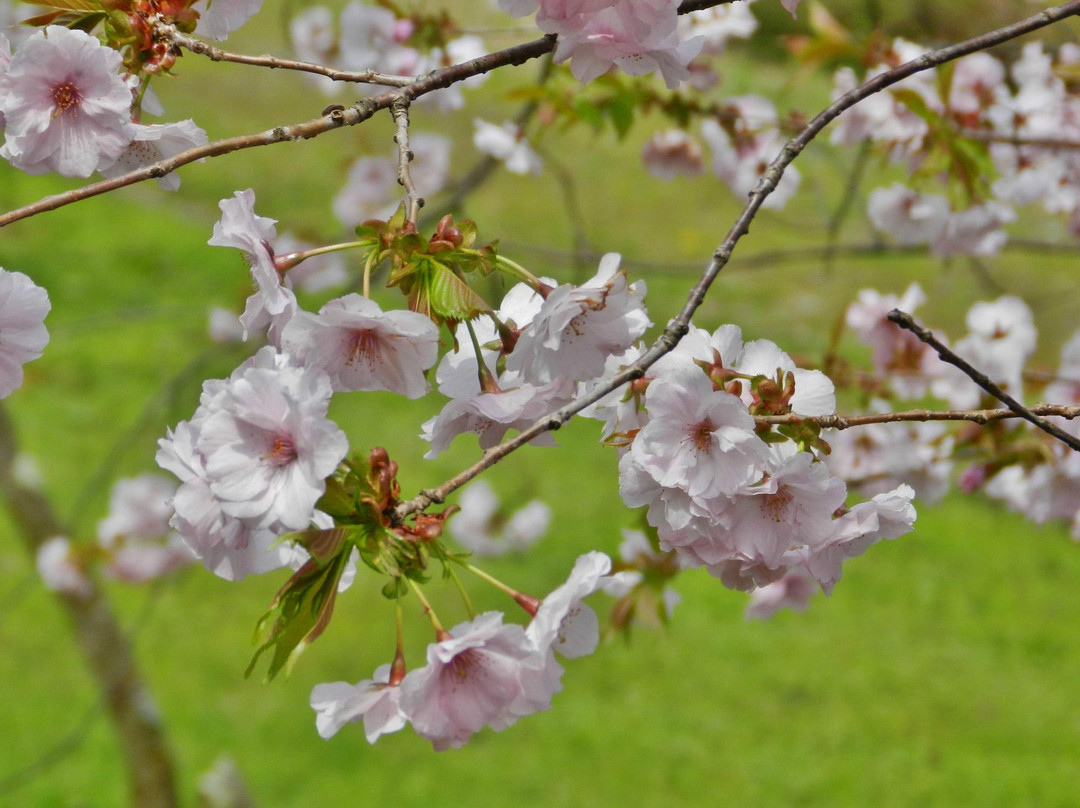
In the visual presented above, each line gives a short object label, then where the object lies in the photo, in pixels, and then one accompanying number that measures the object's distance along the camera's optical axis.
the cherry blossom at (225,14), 1.22
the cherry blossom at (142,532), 3.10
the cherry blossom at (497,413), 1.16
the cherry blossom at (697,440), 1.15
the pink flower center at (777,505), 1.17
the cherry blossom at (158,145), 1.19
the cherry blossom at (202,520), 1.13
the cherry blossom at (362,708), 1.17
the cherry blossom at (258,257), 1.15
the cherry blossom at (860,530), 1.18
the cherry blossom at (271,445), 1.11
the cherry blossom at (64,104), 1.18
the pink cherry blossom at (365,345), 1.13
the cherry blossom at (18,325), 1.17
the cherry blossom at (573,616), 1.17
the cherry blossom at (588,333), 1.15
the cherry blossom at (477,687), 1.16
